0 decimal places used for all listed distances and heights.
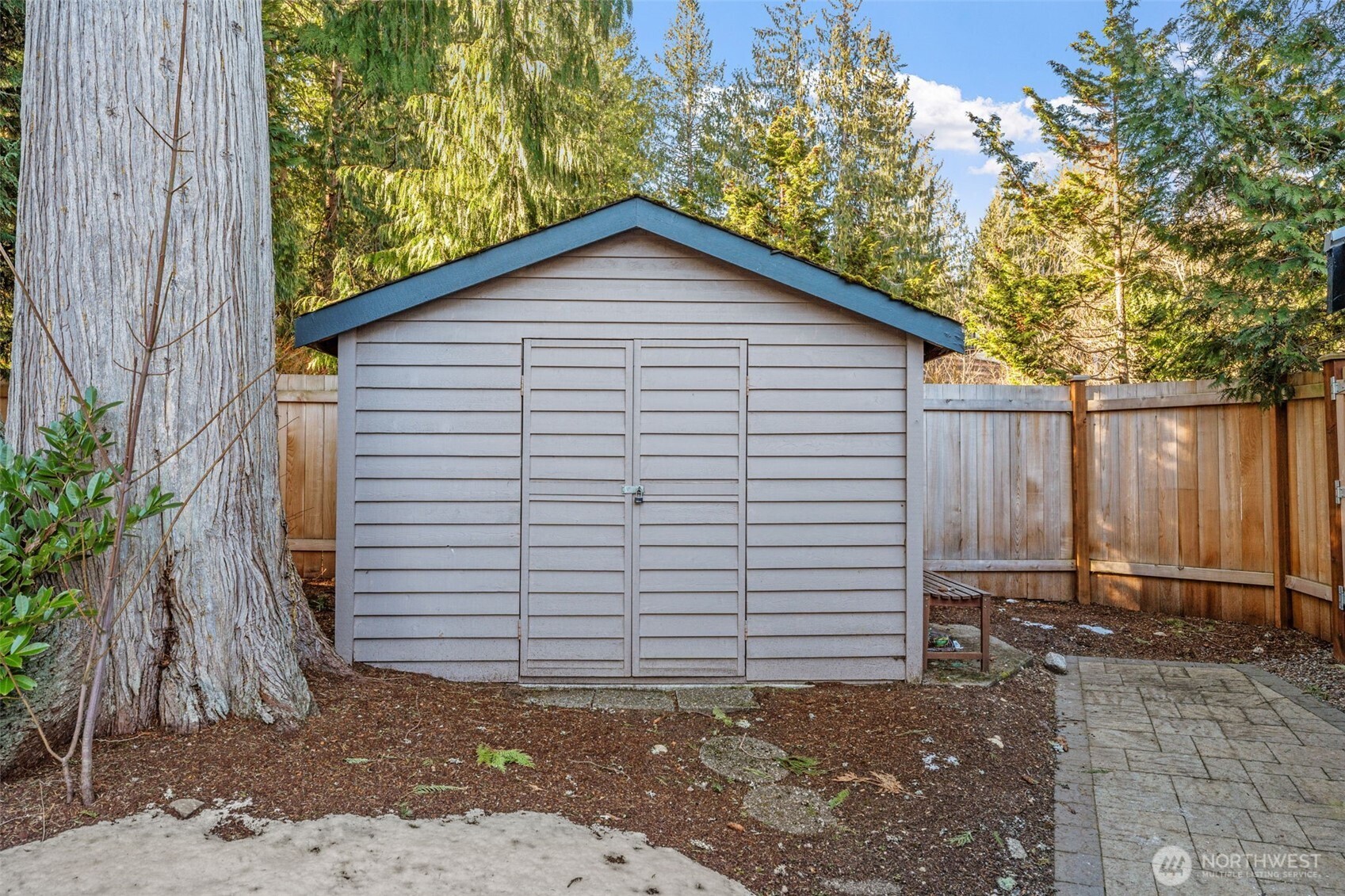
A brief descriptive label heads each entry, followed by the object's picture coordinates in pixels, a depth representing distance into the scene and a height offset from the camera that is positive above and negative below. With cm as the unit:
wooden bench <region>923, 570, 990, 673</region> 440 -68
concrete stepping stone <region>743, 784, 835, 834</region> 281 -123
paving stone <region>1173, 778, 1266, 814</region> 305 -125
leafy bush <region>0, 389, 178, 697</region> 213 -12
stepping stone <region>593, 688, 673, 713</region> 392 -114
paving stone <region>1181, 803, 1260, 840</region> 283 -126
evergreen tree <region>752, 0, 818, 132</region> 1499 +827
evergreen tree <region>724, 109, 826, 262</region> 1291 +475
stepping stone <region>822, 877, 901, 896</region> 243 -128
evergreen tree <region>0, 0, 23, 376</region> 507 +254
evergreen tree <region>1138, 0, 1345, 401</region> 538 +231
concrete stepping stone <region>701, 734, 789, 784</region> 318 -120
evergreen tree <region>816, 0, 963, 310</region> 1425 +625
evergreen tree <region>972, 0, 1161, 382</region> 882 +328
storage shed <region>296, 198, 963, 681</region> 421 +8
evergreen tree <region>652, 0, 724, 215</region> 1602 +772
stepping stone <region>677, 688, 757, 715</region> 393 -115
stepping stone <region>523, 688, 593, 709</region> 392 -114
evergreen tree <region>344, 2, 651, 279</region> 859 +401
